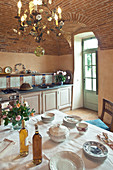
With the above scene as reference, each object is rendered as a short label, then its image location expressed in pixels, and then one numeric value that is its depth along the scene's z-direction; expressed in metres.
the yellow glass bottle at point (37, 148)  1.00
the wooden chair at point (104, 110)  2.06
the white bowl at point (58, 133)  1.23
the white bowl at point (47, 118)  1.70
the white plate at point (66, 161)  0.93
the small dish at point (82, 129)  1.40
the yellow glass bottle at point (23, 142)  1.09
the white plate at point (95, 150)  1.02
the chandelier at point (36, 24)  1.66
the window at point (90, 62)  4.52
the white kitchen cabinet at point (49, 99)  3.65
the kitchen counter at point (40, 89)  3.53
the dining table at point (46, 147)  0.97
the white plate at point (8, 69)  3.90
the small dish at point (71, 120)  1.57
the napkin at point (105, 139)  1.23
